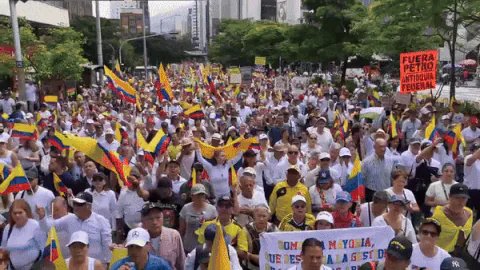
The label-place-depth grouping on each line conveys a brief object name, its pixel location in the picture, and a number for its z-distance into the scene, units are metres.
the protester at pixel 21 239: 5.45
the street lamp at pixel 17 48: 17.52
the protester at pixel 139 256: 4.34
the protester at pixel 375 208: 5.77
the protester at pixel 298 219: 5.57
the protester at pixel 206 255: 4.71
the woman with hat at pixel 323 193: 6.55
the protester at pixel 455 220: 5.52
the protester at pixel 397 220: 5.43
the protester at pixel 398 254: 4.10
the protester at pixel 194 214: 5.93
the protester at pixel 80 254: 4.53
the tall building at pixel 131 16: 157.34
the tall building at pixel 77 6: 78.90
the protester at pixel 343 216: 5.76
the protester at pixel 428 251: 4.75
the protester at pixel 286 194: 6.47
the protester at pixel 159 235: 5.12
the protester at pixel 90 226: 5.59
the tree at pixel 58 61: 26.05
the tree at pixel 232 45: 67.56
